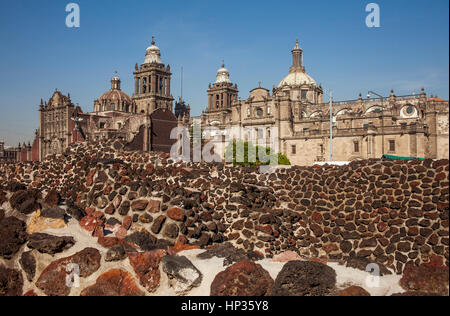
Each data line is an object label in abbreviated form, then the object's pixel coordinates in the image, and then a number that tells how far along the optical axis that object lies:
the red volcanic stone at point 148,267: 8.00
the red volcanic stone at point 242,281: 7.42
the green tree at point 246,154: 51.51
